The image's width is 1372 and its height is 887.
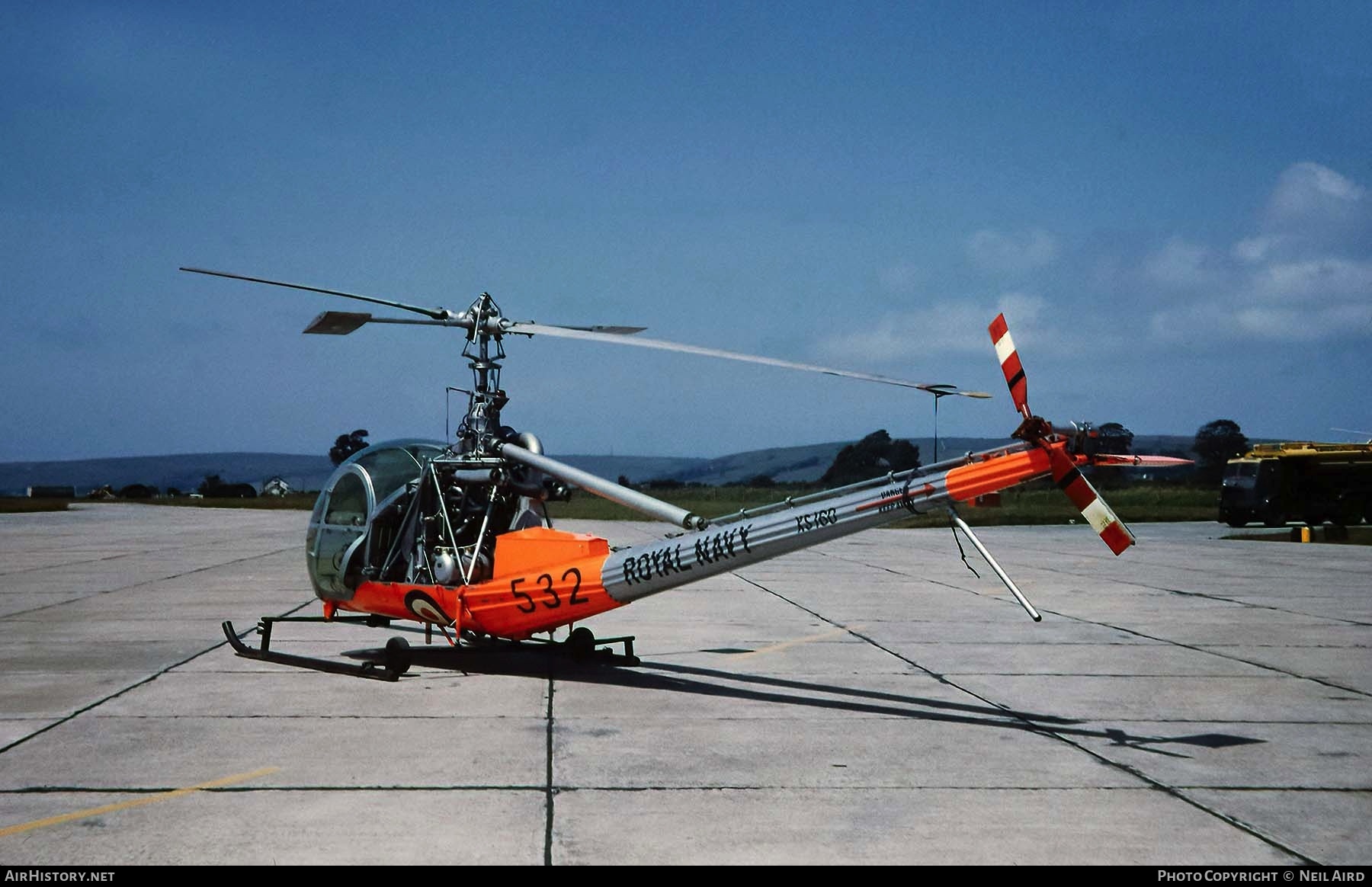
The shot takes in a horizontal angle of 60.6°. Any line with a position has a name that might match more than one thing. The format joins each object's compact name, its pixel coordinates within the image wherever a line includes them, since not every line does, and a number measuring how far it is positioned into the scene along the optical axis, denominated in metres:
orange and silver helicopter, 8.63
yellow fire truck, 38.25
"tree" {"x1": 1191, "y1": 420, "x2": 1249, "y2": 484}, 72.12
